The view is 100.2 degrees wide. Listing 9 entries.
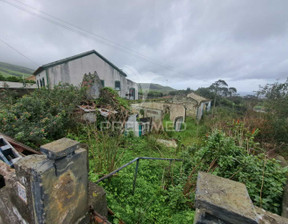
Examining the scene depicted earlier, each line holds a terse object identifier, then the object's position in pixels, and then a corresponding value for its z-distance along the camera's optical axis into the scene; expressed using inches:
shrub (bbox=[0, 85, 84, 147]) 133.2
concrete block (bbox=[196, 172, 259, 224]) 29.1
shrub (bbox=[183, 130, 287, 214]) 74.4
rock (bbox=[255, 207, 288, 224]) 44.6
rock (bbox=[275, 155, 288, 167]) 124.2
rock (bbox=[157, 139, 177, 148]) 248.2
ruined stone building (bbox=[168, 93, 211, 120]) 563.8
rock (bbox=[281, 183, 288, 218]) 66.8
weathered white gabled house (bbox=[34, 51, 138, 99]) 356.2
